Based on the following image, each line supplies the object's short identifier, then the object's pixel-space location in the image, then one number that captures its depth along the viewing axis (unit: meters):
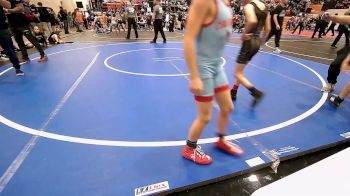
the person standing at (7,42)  5.18
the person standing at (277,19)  7.44
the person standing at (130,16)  12.03
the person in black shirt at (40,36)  9.86
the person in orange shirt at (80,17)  18.65
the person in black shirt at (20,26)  5.62
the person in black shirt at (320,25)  12.90
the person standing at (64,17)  15.19
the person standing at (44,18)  12.03
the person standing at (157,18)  10.33
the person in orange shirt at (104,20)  20.28
